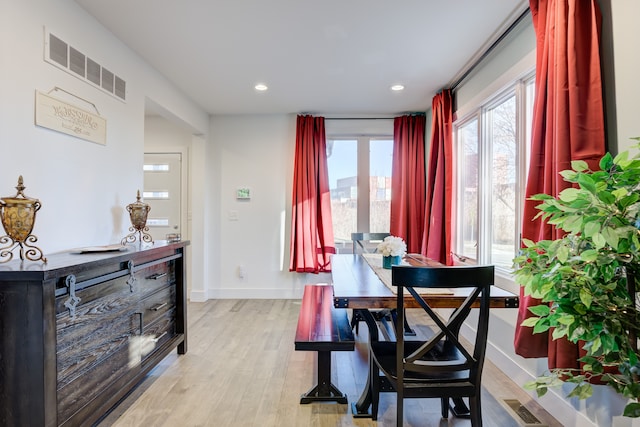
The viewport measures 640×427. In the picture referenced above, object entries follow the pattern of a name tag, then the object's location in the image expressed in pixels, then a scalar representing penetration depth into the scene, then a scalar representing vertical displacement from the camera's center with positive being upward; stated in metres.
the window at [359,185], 4.73 +0.38
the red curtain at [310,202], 4.49 +0.13
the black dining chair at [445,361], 1.46 -0.66
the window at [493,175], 2.43 +0.34
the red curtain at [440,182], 3.62 +0.35
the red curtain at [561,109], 1.57 +0.52
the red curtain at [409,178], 4.43 +0.46
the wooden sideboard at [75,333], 1.41 -0.62
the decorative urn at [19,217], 1.54 -0.04
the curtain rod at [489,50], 2.30 +1.34
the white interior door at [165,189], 4.68 +0.29
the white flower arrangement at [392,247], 2.45 -0.26
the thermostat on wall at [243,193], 4.67 +0.25
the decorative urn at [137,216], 2.55 -0.05
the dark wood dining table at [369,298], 1.73 -0.45
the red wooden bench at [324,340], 2.00 -0.78
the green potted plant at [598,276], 0.88 -0.18
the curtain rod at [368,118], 4.65 +1.30
